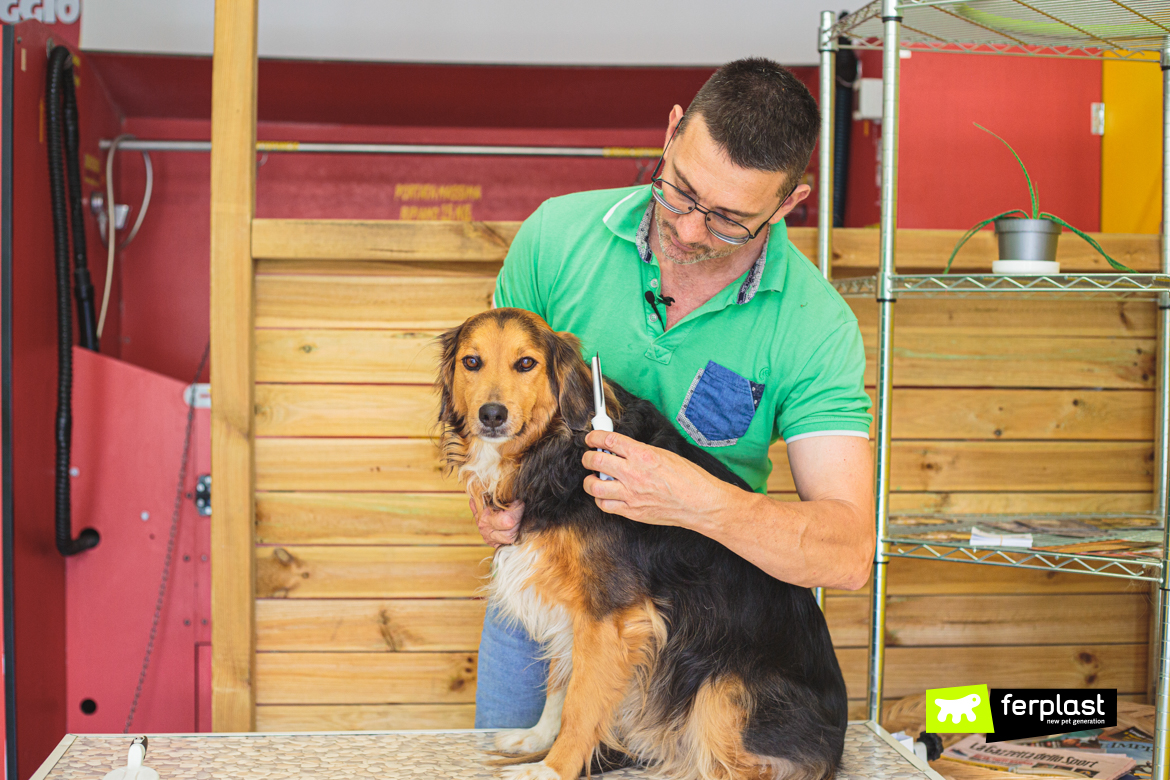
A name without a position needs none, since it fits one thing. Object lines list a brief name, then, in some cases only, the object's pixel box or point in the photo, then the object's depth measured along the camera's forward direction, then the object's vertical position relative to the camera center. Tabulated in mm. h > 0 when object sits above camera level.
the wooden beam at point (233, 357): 2033 +14
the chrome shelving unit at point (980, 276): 1865 +388
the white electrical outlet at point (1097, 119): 2746 +832
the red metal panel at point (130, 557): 2574 -599
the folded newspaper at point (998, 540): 1982 -387
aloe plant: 1960 +354
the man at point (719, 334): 1338 +68
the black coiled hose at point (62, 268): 2459 +268
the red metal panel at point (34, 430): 2348 -201
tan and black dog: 1356 -397
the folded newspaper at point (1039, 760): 1961 -910
